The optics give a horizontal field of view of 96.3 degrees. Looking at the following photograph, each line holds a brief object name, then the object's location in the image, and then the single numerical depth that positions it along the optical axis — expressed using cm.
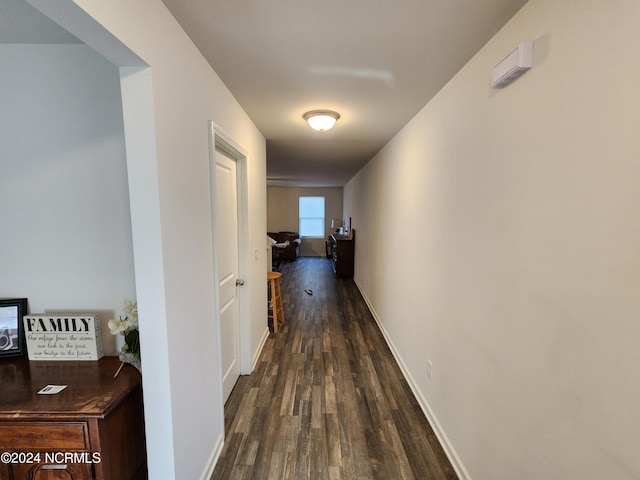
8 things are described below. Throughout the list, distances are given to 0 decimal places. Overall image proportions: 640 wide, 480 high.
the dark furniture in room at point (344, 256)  647
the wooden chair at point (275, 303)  376
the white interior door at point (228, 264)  216
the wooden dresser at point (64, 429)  106
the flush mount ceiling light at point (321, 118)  241
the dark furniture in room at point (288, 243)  874
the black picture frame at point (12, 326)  137
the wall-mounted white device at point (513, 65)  112
